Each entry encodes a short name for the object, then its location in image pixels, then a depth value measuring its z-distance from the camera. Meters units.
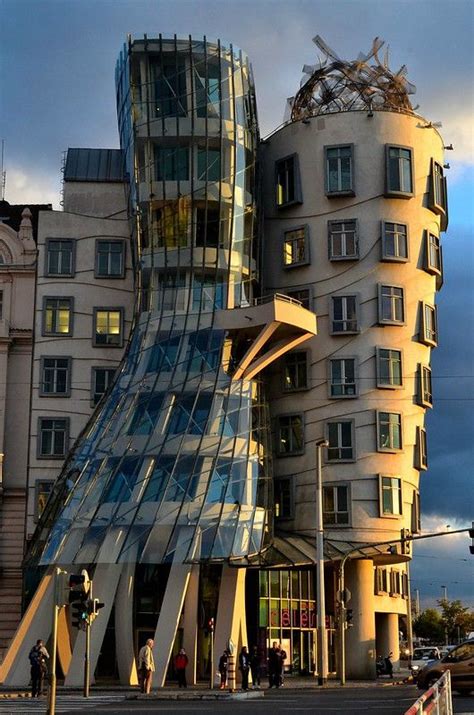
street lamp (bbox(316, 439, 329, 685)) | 45.12
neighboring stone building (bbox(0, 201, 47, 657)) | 56.19
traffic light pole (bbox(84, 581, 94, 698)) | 34.66
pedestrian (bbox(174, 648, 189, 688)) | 44.41
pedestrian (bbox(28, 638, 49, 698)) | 38.69
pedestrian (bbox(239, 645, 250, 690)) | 43.45
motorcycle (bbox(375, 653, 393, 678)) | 57.00
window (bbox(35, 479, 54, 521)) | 56.38
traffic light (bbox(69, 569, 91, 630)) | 25.64
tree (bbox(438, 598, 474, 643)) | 148.62
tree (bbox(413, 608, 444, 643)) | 154.38
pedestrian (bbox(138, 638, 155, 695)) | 39.34
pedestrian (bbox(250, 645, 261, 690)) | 48.32
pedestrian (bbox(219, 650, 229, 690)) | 42.44
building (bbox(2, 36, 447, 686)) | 50.53
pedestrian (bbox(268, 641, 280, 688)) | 45.78
